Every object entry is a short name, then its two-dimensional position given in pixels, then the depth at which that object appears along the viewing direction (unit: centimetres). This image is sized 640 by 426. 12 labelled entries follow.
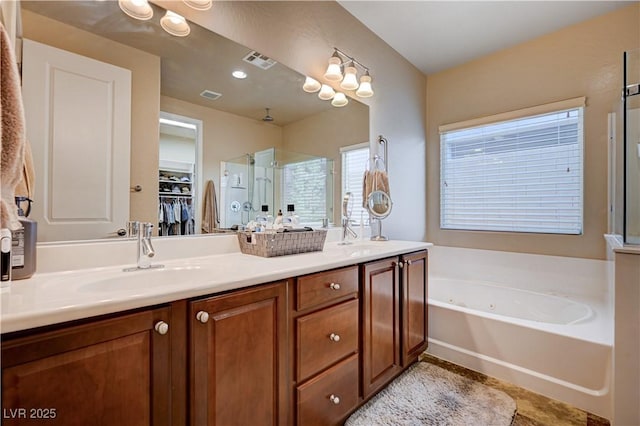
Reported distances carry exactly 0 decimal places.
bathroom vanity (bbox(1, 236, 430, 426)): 63
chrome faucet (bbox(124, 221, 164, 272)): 111
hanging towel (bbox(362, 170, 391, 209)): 238
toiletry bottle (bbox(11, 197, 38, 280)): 86
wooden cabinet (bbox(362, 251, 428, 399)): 151
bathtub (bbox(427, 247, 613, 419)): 161
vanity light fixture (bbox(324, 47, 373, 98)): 202
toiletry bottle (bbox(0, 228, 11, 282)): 79
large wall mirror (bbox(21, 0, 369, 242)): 108
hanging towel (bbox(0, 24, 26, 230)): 66
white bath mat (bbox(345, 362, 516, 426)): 148
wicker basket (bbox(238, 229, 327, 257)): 141
